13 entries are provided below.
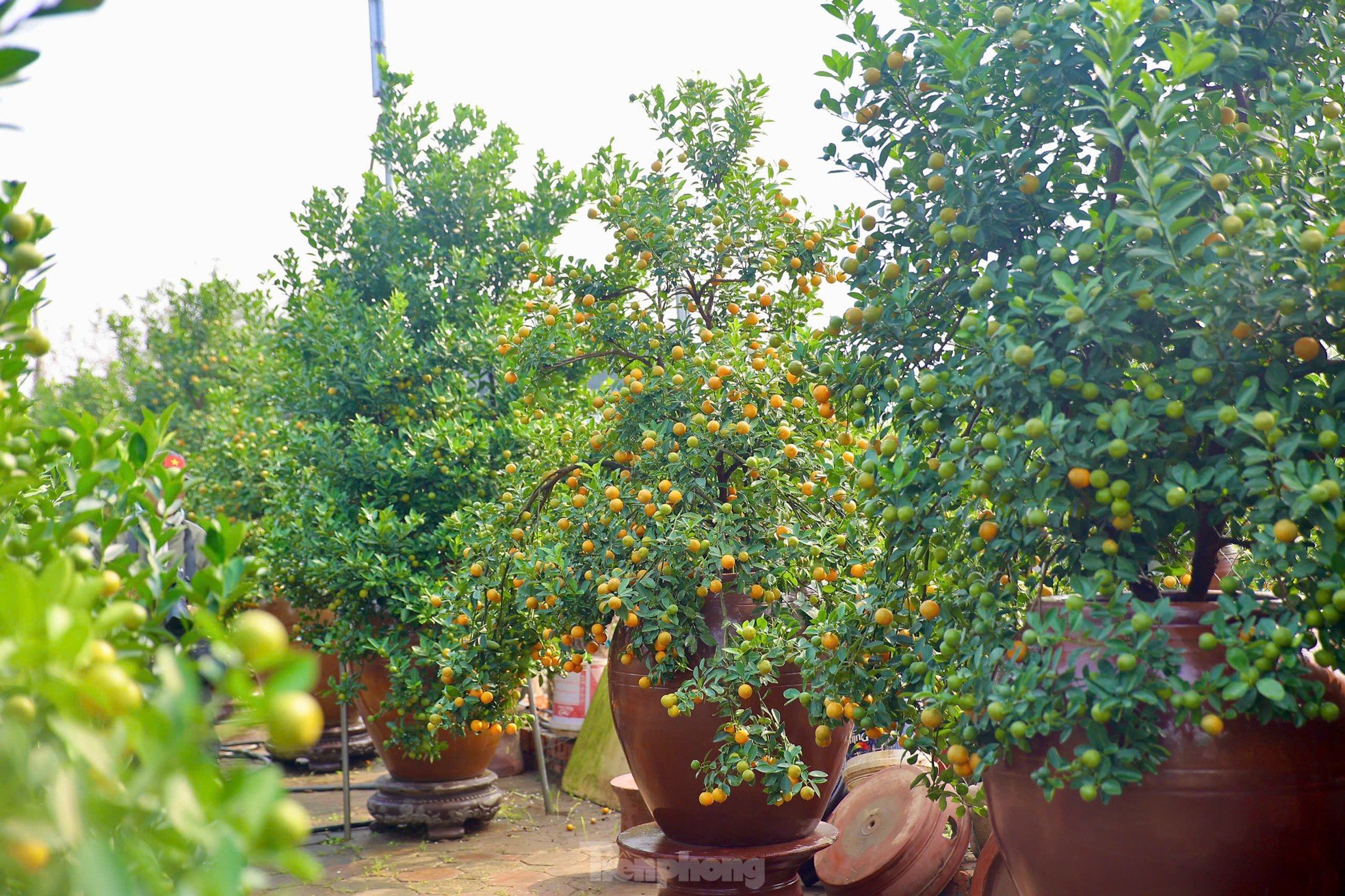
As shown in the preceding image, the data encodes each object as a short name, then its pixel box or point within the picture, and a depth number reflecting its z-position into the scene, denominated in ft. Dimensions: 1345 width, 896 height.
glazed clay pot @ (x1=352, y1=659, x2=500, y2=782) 15.76
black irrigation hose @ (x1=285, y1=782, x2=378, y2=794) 18.97
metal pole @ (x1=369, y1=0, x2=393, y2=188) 21.84
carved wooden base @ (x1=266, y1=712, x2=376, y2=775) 21.20
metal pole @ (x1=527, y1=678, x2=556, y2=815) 17.21
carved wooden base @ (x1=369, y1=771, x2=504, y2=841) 15.85
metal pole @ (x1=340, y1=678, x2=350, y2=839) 15.96
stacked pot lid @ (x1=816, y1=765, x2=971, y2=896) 11.19
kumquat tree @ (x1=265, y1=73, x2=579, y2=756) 15.17
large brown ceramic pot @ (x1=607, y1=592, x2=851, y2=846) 9.90
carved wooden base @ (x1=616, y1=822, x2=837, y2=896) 9.89
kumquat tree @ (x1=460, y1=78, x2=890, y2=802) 9.51
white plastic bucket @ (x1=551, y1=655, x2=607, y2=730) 19.67
